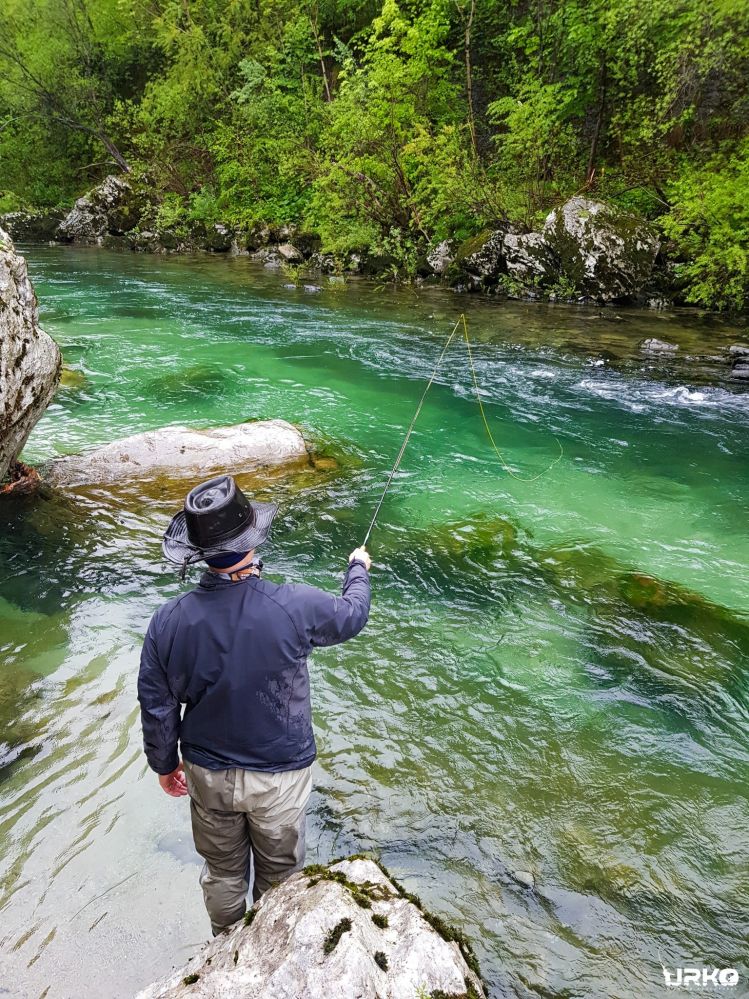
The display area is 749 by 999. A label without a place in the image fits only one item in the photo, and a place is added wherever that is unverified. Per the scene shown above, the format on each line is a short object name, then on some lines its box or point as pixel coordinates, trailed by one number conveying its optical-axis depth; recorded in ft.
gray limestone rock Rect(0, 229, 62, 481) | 18.63
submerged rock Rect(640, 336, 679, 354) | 40.09
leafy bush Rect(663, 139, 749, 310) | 42.55
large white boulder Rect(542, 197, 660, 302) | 50.70
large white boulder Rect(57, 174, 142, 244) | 93.71
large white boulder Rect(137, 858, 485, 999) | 5.88
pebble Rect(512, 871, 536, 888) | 9.82
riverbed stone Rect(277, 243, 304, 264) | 74.69
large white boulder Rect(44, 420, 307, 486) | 23.21
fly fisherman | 7.12
